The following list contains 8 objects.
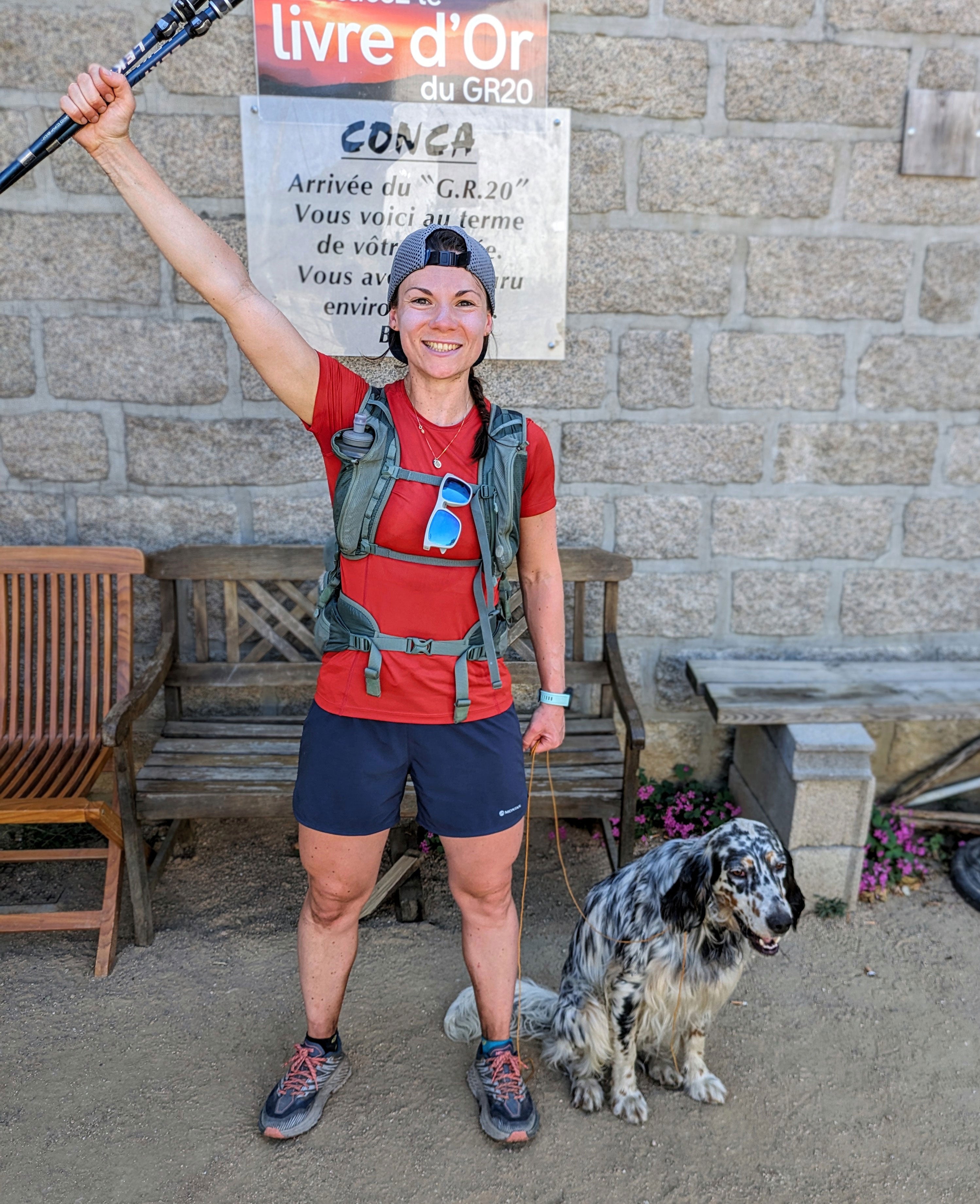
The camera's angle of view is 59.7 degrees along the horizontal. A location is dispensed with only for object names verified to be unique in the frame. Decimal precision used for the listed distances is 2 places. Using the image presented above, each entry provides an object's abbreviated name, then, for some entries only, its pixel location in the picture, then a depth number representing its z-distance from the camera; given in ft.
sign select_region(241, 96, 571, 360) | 10.53
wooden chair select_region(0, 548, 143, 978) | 9.85
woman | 6.09
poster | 10.21
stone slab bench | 10.61
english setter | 7.02
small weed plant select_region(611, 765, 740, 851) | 12.23
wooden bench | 9.78
